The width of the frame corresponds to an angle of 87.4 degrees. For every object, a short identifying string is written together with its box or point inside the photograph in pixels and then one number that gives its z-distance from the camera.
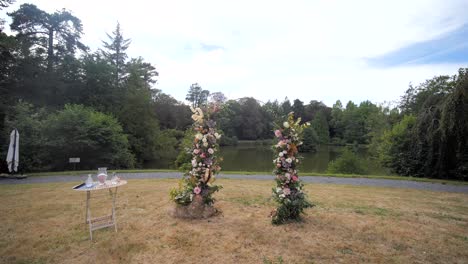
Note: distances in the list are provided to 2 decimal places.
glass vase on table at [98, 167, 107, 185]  3.61
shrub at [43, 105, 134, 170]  12.23
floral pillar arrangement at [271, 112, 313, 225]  3.66
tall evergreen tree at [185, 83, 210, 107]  49.74
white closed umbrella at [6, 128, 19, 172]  7.74
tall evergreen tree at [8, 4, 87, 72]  17.16
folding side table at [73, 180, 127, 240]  3.42
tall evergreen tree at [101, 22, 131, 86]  23.73
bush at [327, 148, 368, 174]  11.61
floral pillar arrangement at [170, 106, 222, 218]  4.01
